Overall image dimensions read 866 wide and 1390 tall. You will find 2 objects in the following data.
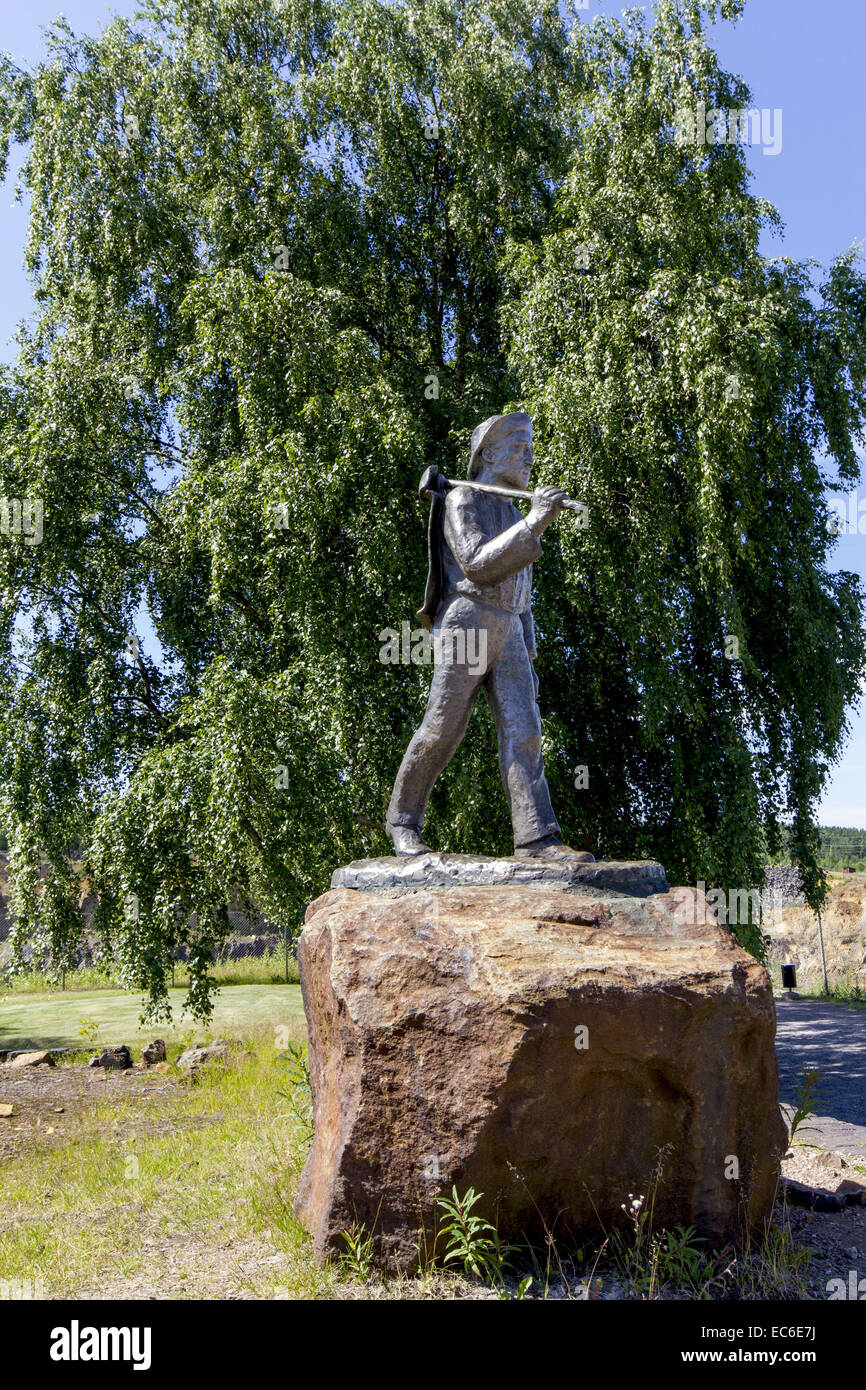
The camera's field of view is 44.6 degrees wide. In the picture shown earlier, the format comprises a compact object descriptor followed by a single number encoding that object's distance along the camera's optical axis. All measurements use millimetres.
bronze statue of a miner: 4887
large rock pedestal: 3863
